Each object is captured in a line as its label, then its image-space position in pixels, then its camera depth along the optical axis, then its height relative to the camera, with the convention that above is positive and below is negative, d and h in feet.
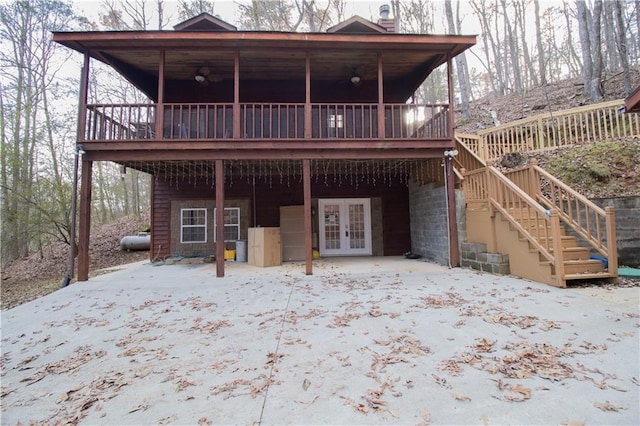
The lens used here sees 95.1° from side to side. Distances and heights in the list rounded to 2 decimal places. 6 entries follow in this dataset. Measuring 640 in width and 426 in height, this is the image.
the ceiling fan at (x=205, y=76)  27.08 +14.50
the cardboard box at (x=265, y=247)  26.76 -2.04
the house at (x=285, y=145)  22.06 +6.14
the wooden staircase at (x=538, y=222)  16.26 -0.19
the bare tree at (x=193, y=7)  54.60 +41.46
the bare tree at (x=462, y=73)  53.67 +27.09
